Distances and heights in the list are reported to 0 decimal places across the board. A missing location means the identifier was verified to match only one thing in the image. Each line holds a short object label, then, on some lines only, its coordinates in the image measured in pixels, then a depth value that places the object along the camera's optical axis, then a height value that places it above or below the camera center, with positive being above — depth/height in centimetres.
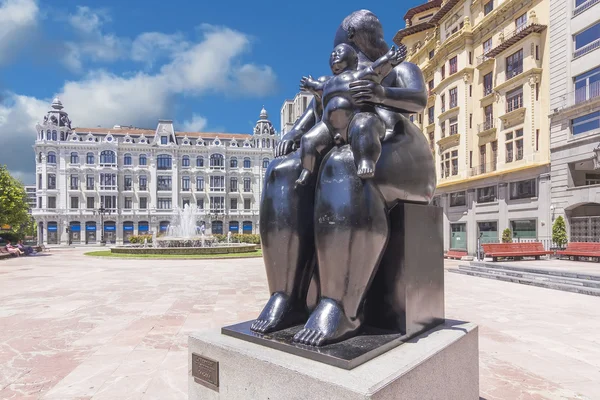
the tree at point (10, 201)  2680 +115
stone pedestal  168 -79
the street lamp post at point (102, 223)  5194 -91
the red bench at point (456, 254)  2274 -246
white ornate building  5325 +557
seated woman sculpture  207 +5
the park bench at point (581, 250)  1675 -174
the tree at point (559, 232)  1956 -101
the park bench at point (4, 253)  2308 -223
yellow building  2205 +676
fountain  2321 -209
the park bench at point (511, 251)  1792 -185
